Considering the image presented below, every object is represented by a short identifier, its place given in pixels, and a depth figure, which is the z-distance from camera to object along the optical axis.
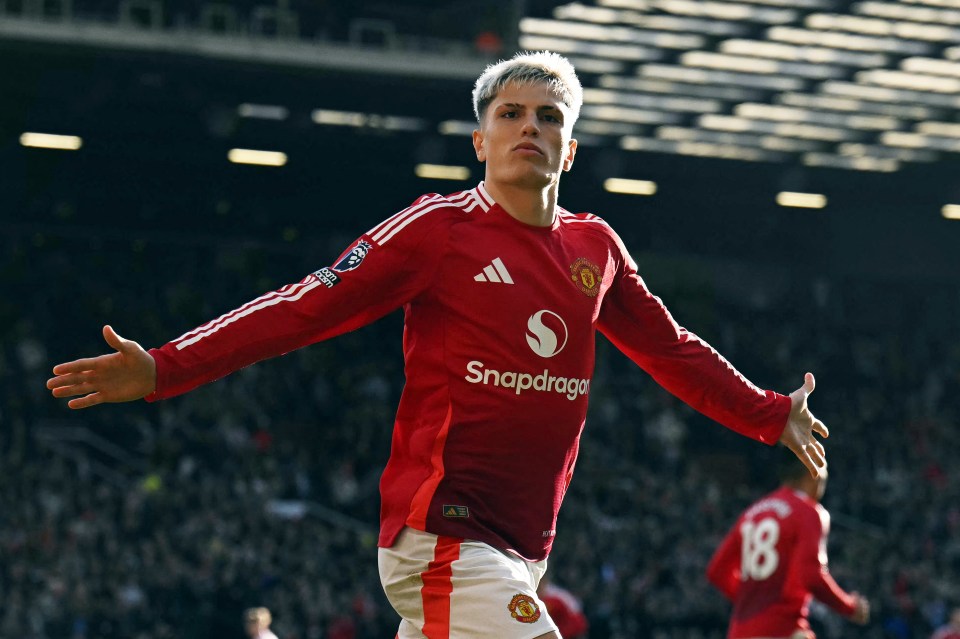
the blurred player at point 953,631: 27.18
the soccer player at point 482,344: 8.42
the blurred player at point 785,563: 18.78
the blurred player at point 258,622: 20.27
